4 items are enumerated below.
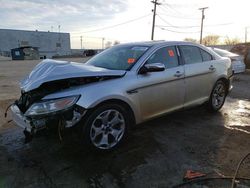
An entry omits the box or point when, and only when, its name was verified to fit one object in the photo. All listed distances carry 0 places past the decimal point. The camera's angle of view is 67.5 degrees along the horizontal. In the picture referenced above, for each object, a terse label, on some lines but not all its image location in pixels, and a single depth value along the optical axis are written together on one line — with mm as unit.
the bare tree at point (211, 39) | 47673
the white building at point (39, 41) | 43639
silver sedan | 2419
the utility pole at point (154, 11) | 26562
